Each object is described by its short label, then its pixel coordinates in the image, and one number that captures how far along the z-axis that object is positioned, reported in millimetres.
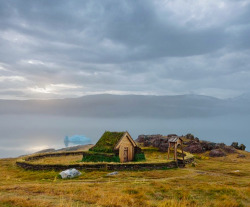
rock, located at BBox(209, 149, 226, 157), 48938
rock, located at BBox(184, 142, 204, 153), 54281
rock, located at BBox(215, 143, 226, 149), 55281
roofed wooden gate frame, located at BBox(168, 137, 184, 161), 35500
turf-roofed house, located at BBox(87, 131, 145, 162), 34622
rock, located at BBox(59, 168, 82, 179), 24409
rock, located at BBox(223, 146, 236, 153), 52706
